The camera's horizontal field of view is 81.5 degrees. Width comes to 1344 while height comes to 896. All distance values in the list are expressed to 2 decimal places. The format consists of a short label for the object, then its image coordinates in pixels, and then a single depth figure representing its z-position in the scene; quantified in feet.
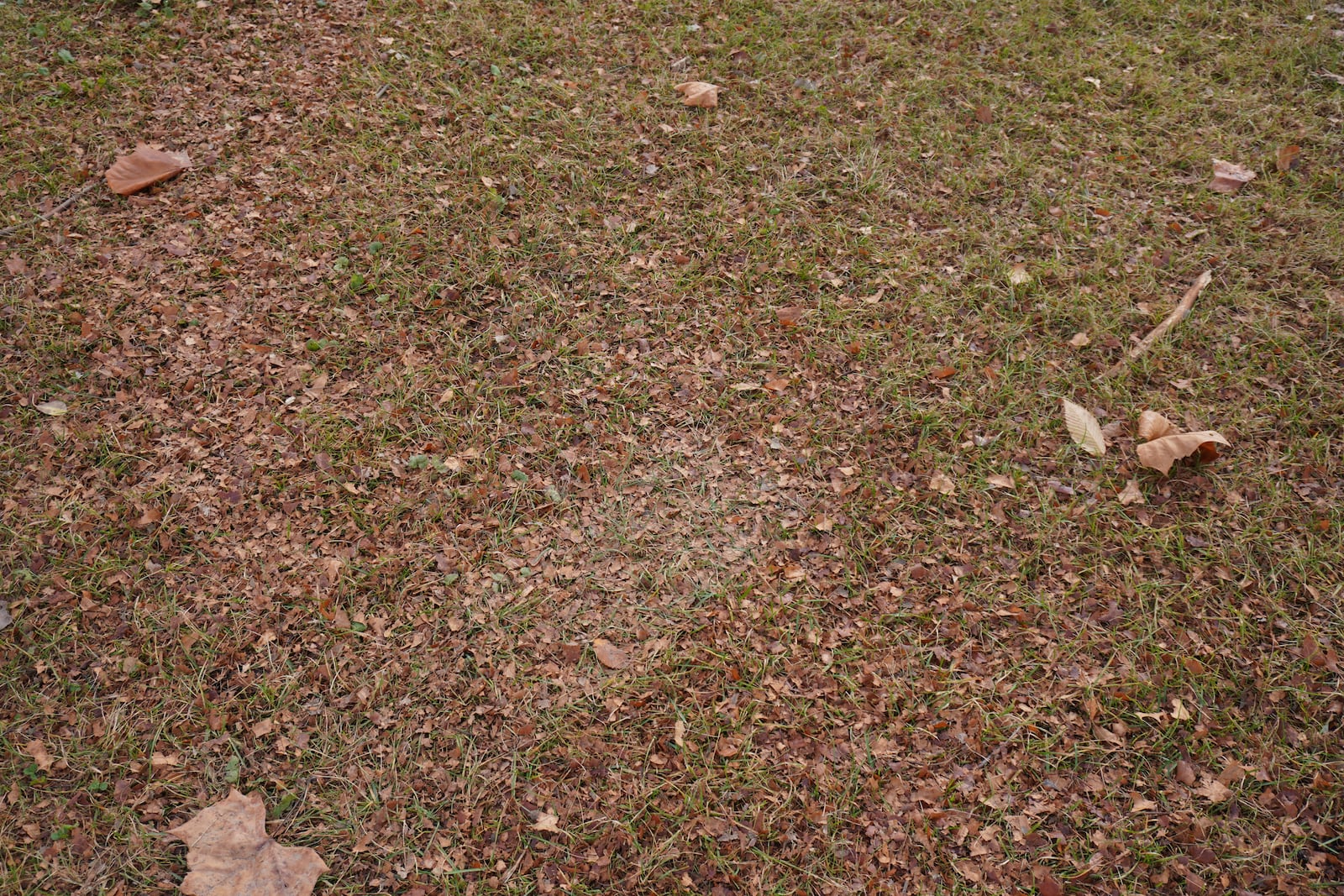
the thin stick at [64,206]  10.62
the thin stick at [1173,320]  10.24
